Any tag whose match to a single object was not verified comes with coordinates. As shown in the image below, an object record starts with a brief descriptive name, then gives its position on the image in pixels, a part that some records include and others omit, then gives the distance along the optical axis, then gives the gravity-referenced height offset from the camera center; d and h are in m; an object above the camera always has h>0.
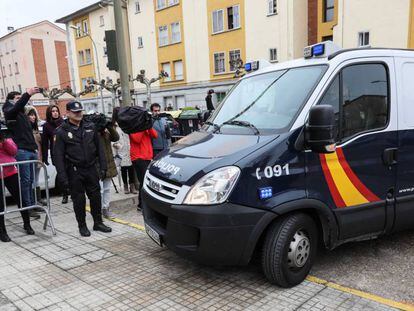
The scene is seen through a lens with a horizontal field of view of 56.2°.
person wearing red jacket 6.14 -1.00
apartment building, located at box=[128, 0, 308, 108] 25.34 +3.25
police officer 5.26 -0.92
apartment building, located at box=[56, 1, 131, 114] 39.44 +4.57
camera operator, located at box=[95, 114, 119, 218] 6.16 -1.17
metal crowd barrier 5.27 -1.38
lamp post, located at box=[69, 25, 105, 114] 38.60 +2.37
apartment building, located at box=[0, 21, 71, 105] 52.28 +4.93
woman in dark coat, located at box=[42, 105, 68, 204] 7.06 -0.62
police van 3.46 -0.84
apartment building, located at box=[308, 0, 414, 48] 18.92 +2.60
